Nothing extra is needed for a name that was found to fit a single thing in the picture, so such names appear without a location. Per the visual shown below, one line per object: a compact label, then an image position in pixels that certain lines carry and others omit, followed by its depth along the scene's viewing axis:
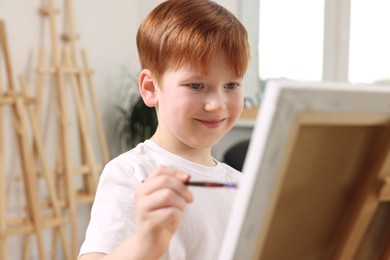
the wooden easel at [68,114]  3.95
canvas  0.63
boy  1.10
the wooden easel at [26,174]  3.46
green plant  4.45
